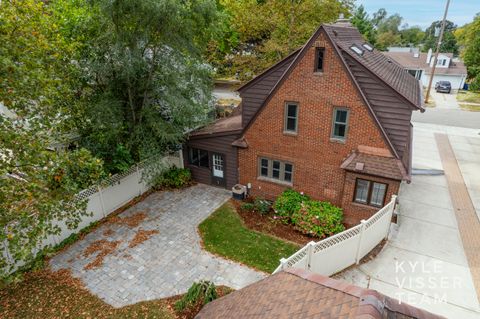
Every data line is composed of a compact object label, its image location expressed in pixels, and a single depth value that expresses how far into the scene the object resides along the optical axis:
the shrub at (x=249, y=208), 14.61
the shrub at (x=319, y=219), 12.44
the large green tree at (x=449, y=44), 76.00
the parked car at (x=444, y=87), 42.08
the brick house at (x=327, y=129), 11.59
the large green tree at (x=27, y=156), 6.26
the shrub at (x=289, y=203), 13.62
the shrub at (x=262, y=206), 14.27
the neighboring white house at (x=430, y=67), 44.16
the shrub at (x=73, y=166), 7.01
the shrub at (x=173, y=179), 16.59
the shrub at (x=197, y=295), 8.79
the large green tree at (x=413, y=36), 103.25
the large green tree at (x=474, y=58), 40.73
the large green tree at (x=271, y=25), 24.77
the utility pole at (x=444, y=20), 31.51
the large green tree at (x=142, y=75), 12.08
